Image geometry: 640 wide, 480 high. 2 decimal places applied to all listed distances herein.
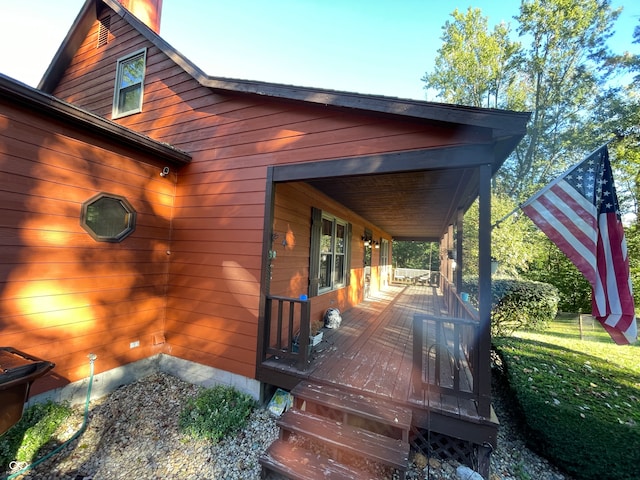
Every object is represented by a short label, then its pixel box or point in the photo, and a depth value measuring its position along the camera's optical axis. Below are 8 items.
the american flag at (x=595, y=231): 2.36
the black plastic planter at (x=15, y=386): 2.01
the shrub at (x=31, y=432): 2.33
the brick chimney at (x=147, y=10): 5.41
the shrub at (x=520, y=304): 6.43
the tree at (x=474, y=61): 14.27
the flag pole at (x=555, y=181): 2.55
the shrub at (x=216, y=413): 2.87
